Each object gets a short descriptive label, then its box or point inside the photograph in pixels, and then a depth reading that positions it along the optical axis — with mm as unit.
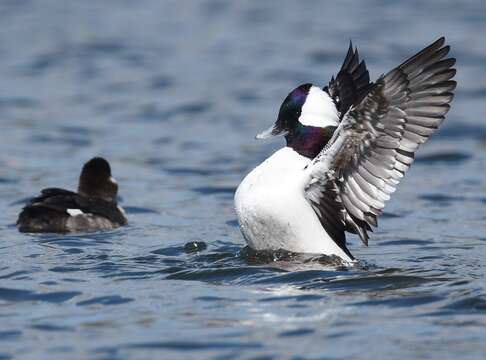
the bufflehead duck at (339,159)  15547
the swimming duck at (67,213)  19609
